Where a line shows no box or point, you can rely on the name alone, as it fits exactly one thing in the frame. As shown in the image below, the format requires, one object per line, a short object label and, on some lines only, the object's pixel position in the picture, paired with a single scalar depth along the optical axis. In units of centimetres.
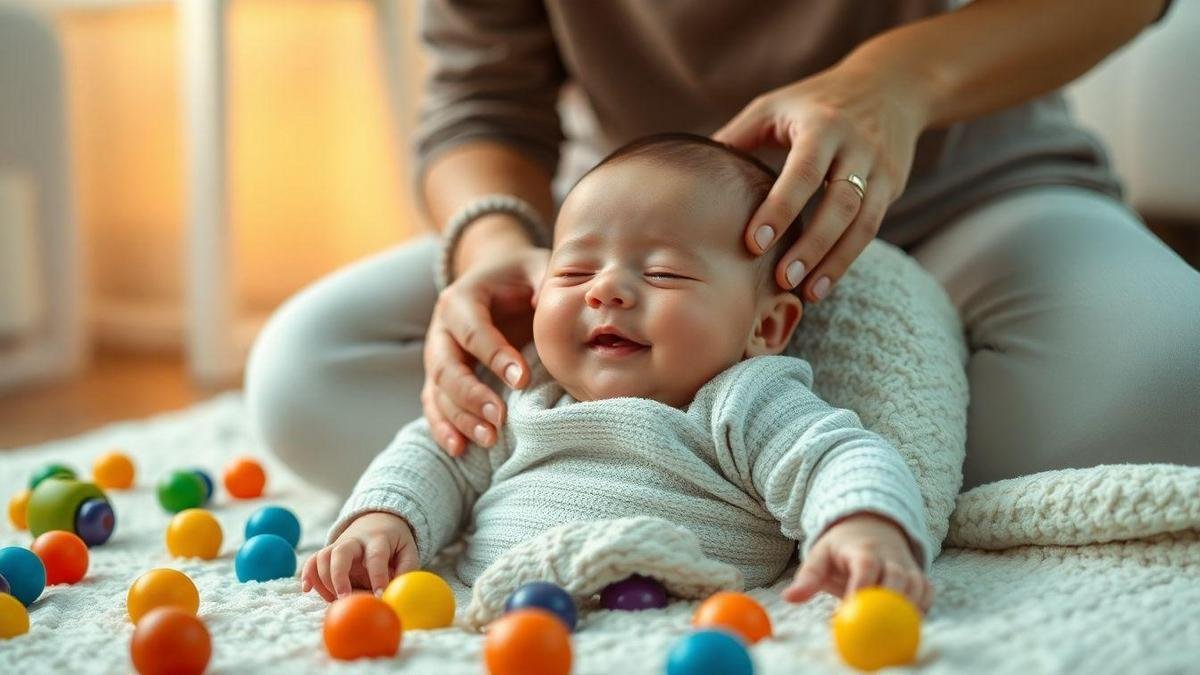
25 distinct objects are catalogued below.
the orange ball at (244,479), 161
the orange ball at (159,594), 131
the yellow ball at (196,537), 144
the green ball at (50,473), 159
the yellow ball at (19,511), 153
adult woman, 139
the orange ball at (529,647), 120
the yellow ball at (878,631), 120
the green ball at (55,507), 148
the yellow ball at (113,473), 164
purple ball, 130
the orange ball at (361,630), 124
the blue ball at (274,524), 146
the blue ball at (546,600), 126
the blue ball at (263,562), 138
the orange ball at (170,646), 123
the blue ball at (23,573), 135
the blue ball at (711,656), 119
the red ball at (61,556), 140
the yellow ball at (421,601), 129
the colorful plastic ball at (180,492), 157
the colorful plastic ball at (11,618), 129
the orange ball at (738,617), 124
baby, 133
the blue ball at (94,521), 148
